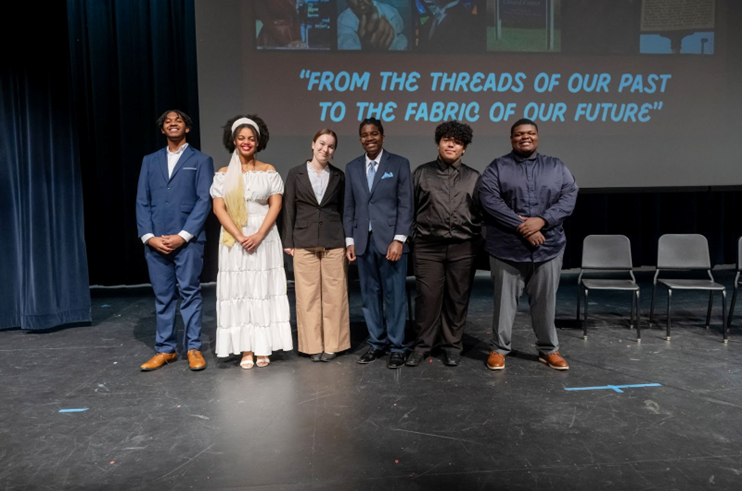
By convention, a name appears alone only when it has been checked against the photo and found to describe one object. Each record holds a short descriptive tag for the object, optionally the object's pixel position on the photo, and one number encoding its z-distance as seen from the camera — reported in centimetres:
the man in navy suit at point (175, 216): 348
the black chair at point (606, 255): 443
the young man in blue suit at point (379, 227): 340
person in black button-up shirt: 339
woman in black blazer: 352
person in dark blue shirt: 331
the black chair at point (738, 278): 418
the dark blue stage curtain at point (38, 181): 447
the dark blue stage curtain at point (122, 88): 577
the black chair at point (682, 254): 440
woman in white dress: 344
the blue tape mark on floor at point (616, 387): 310
